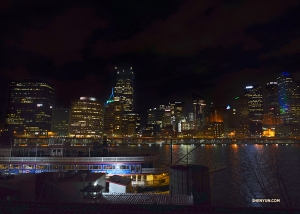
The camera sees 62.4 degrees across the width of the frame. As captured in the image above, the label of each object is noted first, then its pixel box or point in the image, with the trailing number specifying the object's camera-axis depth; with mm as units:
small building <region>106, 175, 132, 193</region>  23578
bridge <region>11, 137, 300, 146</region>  183088
